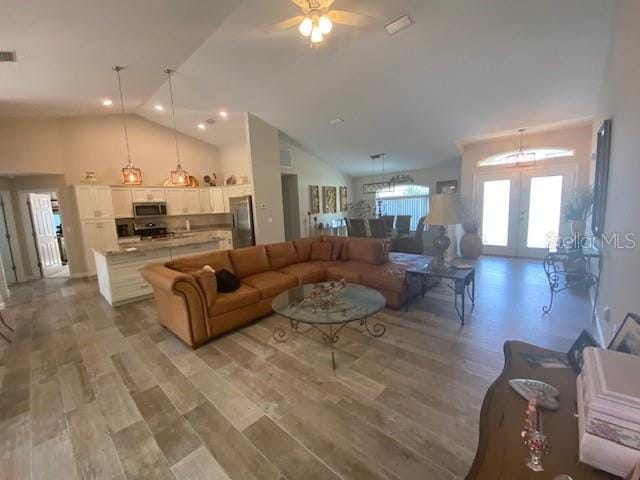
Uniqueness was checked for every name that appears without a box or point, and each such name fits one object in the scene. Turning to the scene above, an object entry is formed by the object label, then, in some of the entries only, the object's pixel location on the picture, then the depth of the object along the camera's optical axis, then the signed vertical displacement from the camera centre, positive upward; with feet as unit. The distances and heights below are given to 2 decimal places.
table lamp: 11.02 -0.43
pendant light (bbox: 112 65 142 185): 16.49 +2.44
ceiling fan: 8.33 +5.76
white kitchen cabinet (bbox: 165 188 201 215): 23.67 +1.00
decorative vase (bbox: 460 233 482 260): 21.15 -3.55
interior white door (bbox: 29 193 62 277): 21.57 -1.16
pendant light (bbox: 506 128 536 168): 19.69 +2.74
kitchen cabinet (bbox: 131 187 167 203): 22.01 +1.56
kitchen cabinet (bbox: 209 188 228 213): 25.61 +0.99
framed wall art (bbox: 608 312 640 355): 3.51 -1.95
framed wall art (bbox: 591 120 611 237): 9.02 +0.55
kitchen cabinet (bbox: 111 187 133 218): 21.04 +1.02
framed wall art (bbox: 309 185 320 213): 27.37 +0.77
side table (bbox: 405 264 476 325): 10.78 -3.00
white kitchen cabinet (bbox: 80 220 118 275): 19.88 -1.50
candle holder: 2.63 -2.48
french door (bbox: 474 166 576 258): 19.03 -0.81
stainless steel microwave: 21.97 +0.36
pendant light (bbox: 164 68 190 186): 16.12 +2.37
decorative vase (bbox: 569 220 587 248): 12.34 -1.75
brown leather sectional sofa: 9.68 -3.12
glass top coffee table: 8.23 -3.28
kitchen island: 14.01 -2.57
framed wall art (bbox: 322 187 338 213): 29.30 +0.69
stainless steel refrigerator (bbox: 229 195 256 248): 21.61 -0.93
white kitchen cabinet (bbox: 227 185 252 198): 23.18 +1.65
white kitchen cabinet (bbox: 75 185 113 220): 19.24 +1.08
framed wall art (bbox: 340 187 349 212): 32.09 +0.57
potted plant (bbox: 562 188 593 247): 13.04 -0.89
